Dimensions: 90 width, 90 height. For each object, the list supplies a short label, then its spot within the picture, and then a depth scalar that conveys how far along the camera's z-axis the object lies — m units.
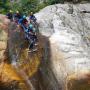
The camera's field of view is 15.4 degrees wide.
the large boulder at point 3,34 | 15.66
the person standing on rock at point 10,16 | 18.73
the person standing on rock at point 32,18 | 18.25
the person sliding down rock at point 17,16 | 18.14
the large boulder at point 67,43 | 15.00
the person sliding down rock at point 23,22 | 17.60
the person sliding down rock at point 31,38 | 16.53
